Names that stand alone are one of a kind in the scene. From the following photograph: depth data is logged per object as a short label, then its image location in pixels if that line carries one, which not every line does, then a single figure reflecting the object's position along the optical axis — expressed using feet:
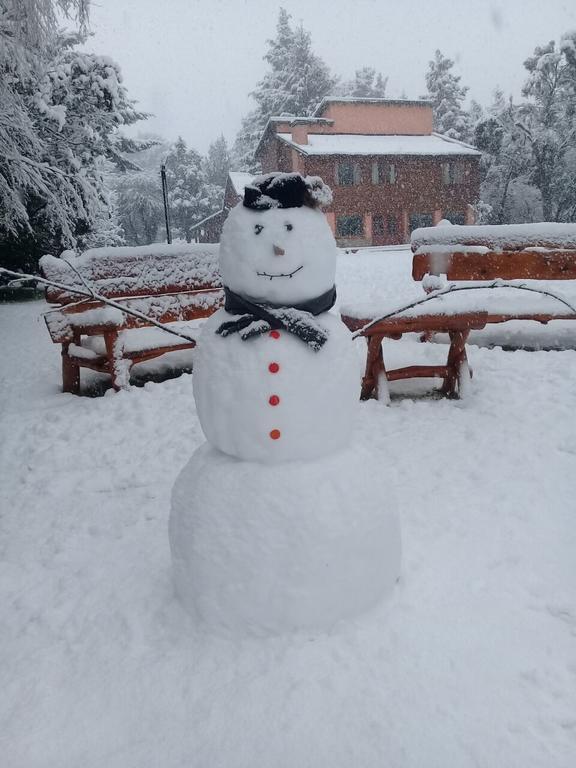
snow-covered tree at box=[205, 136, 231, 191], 166.40
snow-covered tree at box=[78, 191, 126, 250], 45.67
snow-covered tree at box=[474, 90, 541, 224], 83.46
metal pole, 45.86
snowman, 6.46
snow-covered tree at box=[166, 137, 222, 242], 129.39
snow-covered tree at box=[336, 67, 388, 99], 166.46
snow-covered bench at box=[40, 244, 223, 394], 16.29
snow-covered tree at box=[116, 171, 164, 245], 127.95
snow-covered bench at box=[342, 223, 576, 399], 15.20
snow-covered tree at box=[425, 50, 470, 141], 119.34
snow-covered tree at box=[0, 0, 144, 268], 19.34
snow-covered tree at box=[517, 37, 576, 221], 79.20
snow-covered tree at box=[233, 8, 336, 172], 120.47
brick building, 84.58
